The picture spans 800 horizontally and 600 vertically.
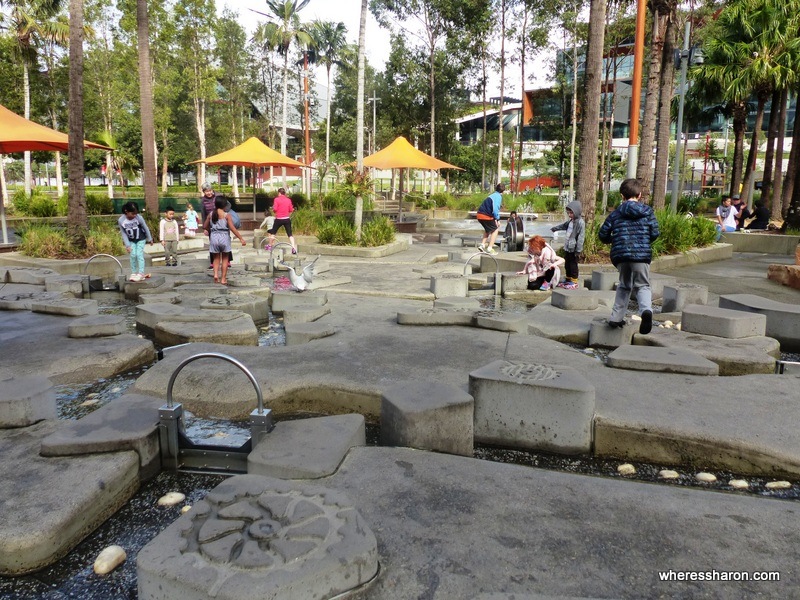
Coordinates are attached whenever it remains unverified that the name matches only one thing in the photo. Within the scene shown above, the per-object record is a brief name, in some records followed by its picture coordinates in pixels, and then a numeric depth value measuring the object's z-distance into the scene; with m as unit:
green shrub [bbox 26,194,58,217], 23.98
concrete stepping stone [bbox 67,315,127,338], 6.43
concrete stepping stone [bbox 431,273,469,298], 9.29
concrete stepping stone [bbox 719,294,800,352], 7.03
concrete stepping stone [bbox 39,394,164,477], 3.46
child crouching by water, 9.93
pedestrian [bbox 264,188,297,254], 14.98
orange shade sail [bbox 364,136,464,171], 22.20
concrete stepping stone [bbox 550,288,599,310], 8.06
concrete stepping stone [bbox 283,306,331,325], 7.29
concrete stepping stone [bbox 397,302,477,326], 6.91
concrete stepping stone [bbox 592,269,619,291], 9.79
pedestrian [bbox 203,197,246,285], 10.22
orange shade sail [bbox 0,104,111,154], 14.49
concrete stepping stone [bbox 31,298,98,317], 7.54
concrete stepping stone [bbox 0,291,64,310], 7.95
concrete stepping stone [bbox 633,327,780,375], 5.52
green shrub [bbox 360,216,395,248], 15.55
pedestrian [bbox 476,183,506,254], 14.66
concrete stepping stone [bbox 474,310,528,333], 6.66
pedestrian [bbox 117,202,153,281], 9.72
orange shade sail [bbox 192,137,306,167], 22.23
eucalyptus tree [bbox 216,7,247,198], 48.59
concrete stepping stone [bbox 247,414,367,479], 3.21
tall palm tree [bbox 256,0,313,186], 40.62
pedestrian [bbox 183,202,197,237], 18.02
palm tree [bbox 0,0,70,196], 28.70
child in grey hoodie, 10.05
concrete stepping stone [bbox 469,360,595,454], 3.93
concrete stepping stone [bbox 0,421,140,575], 2.73
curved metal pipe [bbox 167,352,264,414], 3.39
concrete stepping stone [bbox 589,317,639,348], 6.47
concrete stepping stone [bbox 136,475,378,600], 2.14
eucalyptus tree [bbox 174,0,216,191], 35.22
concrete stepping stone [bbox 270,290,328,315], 8.13
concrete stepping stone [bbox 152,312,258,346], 6.45
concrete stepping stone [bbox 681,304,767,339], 6.45
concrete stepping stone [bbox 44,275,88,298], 9.48
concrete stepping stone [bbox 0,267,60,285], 10.34
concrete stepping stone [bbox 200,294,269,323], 7.73
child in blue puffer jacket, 6.31
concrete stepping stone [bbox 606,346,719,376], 5.00
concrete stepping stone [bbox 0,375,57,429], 3.88
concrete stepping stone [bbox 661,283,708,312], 8.12
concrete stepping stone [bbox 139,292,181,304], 8.36
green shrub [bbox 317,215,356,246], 15.77
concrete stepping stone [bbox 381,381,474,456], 3.64
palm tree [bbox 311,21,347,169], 51.59
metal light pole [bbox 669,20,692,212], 18.14
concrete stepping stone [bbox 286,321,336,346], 6.38
